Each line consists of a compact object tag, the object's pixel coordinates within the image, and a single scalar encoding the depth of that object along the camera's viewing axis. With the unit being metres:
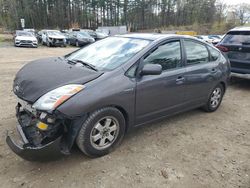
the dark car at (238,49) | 4.78
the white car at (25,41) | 15.20
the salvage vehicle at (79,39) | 17.82
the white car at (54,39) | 16.51
